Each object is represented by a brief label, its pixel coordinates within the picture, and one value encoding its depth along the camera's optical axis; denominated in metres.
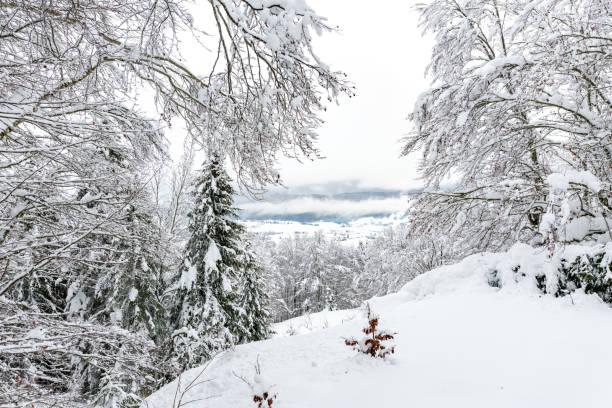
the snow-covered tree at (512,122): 4.73
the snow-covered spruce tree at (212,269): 10.30
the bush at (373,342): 4.22
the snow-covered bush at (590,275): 4.64
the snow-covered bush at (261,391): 3.36
